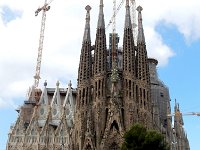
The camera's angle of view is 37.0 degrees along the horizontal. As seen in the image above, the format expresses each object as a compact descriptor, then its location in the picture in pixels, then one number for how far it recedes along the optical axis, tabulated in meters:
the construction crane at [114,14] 52.58
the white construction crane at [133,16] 56.73
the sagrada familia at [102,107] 38.08
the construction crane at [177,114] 48.60
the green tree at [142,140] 23.78
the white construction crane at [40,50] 59.96
